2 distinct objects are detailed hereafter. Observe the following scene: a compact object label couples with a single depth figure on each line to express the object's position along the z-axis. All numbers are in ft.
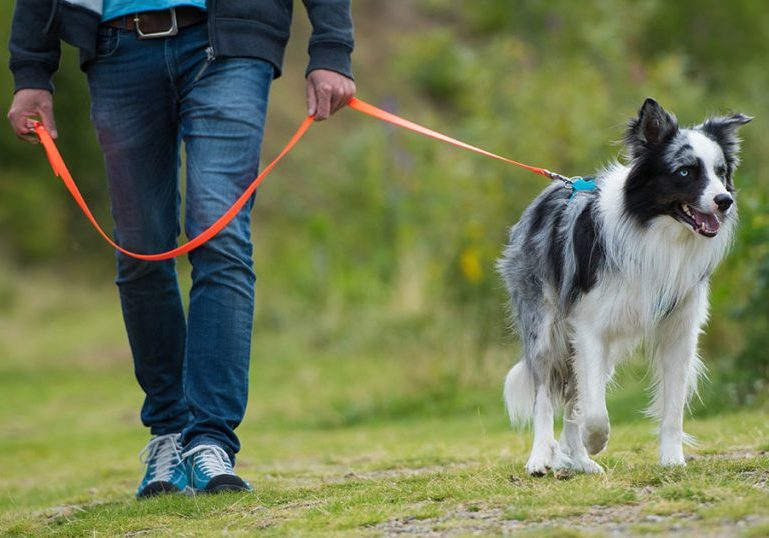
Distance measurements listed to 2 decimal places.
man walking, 30.37
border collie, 30.42
